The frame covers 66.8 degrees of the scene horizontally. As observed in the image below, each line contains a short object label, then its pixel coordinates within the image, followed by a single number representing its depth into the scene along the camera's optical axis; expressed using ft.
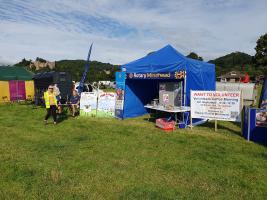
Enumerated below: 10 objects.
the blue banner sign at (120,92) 31.41
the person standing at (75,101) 35.01
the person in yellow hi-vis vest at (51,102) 28.29
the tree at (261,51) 144.66
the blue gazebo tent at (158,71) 27.29
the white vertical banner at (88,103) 33.43
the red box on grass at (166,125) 24.90
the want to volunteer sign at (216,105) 23.20
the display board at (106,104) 32.41
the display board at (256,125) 20.23
